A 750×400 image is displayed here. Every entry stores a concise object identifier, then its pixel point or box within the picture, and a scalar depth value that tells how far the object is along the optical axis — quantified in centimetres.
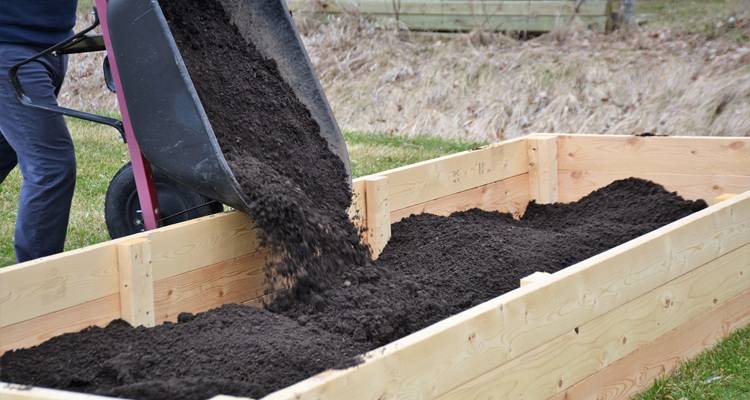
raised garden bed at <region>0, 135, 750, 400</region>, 271
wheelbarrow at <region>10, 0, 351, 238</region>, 366
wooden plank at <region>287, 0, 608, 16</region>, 1025
